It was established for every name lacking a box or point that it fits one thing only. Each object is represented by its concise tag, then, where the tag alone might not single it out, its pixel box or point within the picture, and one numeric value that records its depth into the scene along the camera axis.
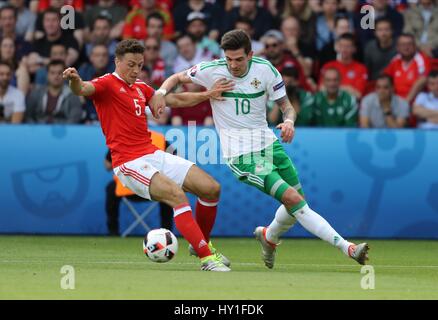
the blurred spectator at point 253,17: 19.97
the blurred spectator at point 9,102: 18.28
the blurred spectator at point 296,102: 18.08
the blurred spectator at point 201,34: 19.66
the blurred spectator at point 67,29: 19.60
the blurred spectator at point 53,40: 19.39
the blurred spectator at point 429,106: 18.56
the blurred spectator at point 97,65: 18.95
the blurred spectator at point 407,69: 19.22
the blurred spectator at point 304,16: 19.95
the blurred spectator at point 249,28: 19.58
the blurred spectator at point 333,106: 18.25
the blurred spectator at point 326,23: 19.95
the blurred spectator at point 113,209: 17.44
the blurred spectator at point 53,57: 18.88
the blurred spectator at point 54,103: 18.06
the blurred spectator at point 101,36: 19.69
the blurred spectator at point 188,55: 19.45
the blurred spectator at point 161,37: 19.59
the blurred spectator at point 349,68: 19.11
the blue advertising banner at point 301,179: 17.41
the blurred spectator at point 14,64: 18.80
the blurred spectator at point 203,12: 20.11
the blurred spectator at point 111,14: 20.26
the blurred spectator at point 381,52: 19.73
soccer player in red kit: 11.89
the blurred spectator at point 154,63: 19.09
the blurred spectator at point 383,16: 20.17
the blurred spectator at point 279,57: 18.78
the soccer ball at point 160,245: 11.72
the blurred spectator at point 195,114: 18.30
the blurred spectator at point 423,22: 20.42
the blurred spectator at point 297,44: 19.52
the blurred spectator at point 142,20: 20.05
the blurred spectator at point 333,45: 19.64
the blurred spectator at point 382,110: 18.48
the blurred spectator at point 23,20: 19.98
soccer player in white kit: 12.34
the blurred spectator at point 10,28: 19.69
